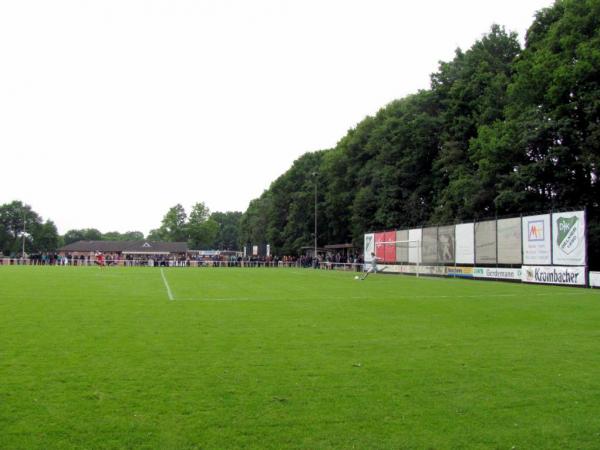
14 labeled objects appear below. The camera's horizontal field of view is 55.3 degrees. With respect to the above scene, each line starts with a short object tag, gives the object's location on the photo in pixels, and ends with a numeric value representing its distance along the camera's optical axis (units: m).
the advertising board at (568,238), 28.48
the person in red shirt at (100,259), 56.19
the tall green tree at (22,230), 125.88
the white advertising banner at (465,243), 37.59
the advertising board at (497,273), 33.12
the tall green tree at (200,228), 147.00
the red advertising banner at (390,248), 47.88
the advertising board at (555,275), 28.47
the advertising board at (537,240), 30.66
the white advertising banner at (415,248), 43.96
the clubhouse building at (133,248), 126.88
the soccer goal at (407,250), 44.00
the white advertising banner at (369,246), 52.16
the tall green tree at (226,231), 185.62
